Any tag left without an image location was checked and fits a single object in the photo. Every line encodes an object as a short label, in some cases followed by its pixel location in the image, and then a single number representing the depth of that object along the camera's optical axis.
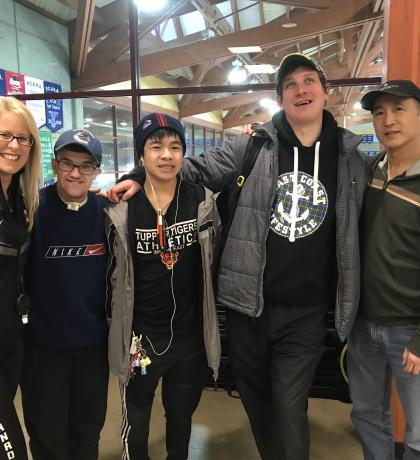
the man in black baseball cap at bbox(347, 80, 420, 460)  1.52
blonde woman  1.40
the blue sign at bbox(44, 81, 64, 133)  4.46
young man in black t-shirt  1.66
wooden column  1.99
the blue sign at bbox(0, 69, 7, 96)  4.74
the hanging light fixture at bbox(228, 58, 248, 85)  3.55
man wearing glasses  1.61
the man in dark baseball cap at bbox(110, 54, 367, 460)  1.66
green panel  4.55
